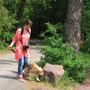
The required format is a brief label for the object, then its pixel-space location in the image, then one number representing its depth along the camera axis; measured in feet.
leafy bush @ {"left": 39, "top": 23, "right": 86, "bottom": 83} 22.59
